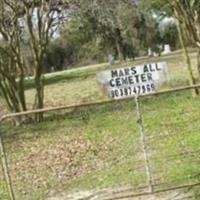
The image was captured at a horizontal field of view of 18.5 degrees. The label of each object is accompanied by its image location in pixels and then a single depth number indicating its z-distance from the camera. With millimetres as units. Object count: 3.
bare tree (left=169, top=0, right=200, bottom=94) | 16578
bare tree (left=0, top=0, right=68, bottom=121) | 17047
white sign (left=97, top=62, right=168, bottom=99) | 7965
